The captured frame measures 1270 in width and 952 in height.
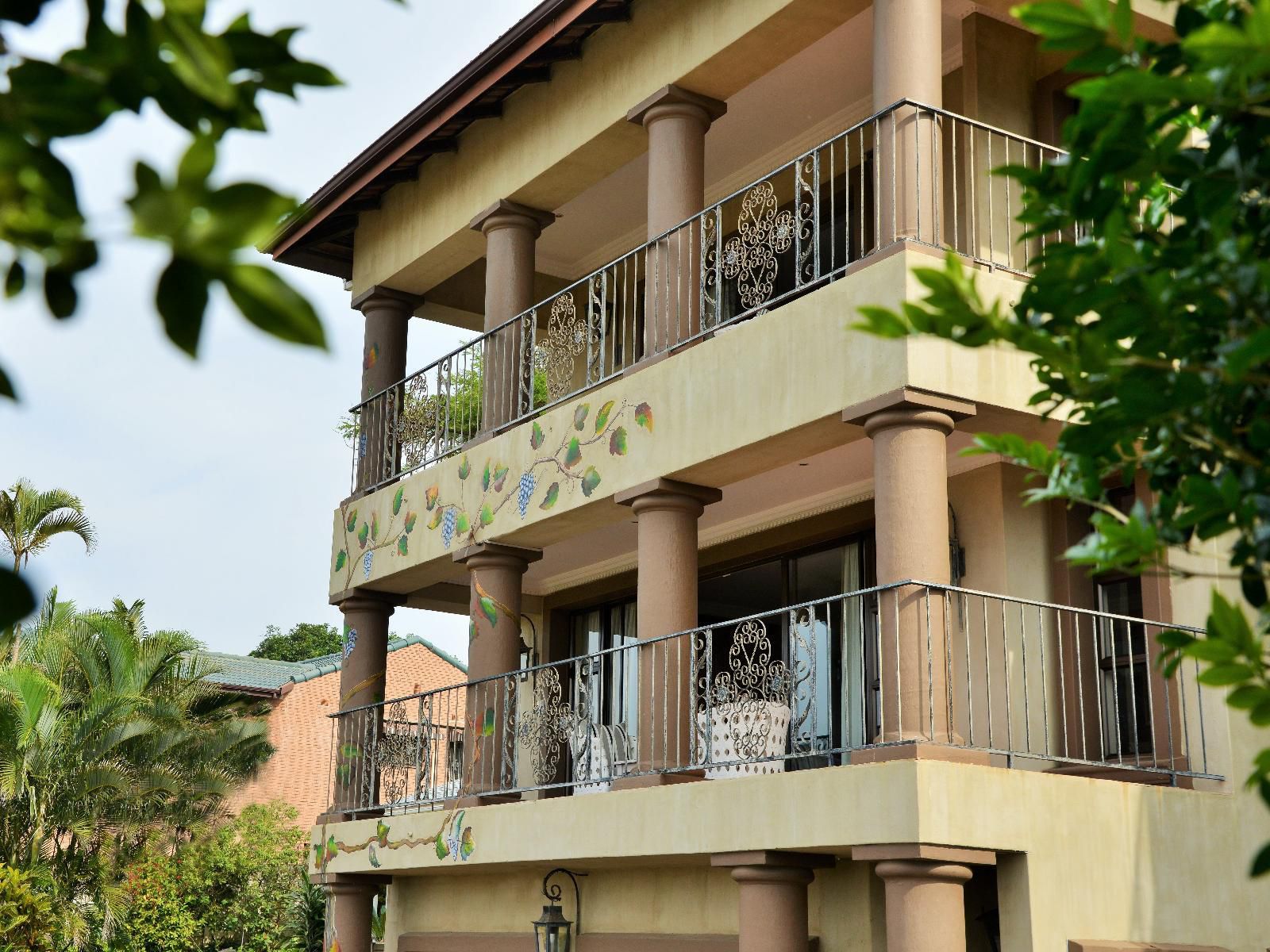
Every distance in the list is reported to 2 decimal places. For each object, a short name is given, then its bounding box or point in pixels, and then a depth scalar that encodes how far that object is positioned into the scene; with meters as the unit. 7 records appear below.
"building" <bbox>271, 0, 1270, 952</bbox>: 8.96
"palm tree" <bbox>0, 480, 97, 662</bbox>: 29.14
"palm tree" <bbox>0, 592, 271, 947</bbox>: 21.67
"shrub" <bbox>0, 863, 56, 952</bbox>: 19.02
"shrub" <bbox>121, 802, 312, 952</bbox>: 24.73
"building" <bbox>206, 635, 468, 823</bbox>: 34.66
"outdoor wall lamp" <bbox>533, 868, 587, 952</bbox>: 12.12
